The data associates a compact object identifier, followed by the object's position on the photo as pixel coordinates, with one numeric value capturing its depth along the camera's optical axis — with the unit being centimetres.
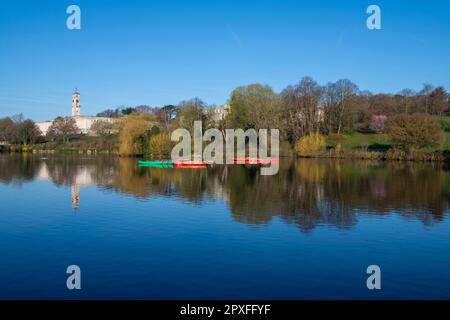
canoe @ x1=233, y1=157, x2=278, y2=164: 5734
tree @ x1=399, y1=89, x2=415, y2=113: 9138
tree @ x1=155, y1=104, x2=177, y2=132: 8812
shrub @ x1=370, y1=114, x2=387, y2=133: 8262
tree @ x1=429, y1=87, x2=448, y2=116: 9112
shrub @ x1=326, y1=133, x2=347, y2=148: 7456
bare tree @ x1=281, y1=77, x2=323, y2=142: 7800
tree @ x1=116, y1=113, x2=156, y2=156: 7775
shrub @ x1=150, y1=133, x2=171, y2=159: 7056
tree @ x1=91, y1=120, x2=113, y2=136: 11001
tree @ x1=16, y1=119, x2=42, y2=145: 11106
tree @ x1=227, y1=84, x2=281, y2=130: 7381
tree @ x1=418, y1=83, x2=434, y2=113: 9206
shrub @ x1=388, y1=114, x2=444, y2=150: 5975
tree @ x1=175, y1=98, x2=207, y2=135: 7368
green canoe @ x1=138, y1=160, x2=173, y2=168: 5198
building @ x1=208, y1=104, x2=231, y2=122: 7930
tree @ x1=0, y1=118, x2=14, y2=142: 11216
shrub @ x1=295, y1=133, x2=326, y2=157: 7038
